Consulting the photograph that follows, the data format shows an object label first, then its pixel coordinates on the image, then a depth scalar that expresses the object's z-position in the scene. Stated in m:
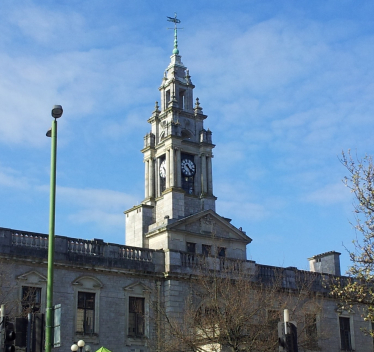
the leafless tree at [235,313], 29.89
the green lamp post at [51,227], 16.89
